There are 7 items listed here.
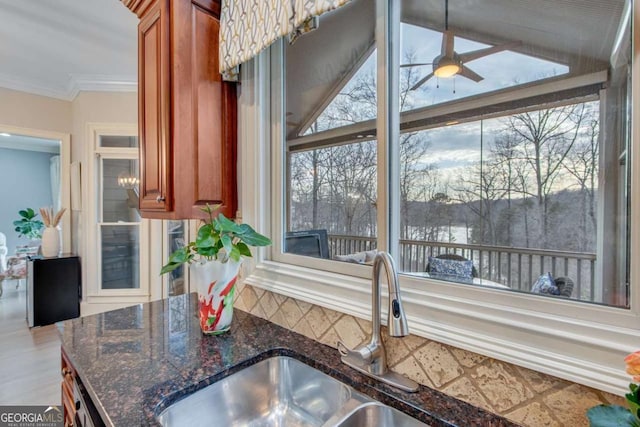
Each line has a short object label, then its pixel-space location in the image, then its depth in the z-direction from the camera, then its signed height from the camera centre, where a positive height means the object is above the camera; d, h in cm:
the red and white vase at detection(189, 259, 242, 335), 114 -32
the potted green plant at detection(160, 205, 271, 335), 113 -21
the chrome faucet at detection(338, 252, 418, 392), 82 -42
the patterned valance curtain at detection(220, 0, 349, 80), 96 +67
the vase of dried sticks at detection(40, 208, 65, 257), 363 -32
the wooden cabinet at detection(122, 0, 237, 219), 134 +45
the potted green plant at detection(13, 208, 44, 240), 596 -39
